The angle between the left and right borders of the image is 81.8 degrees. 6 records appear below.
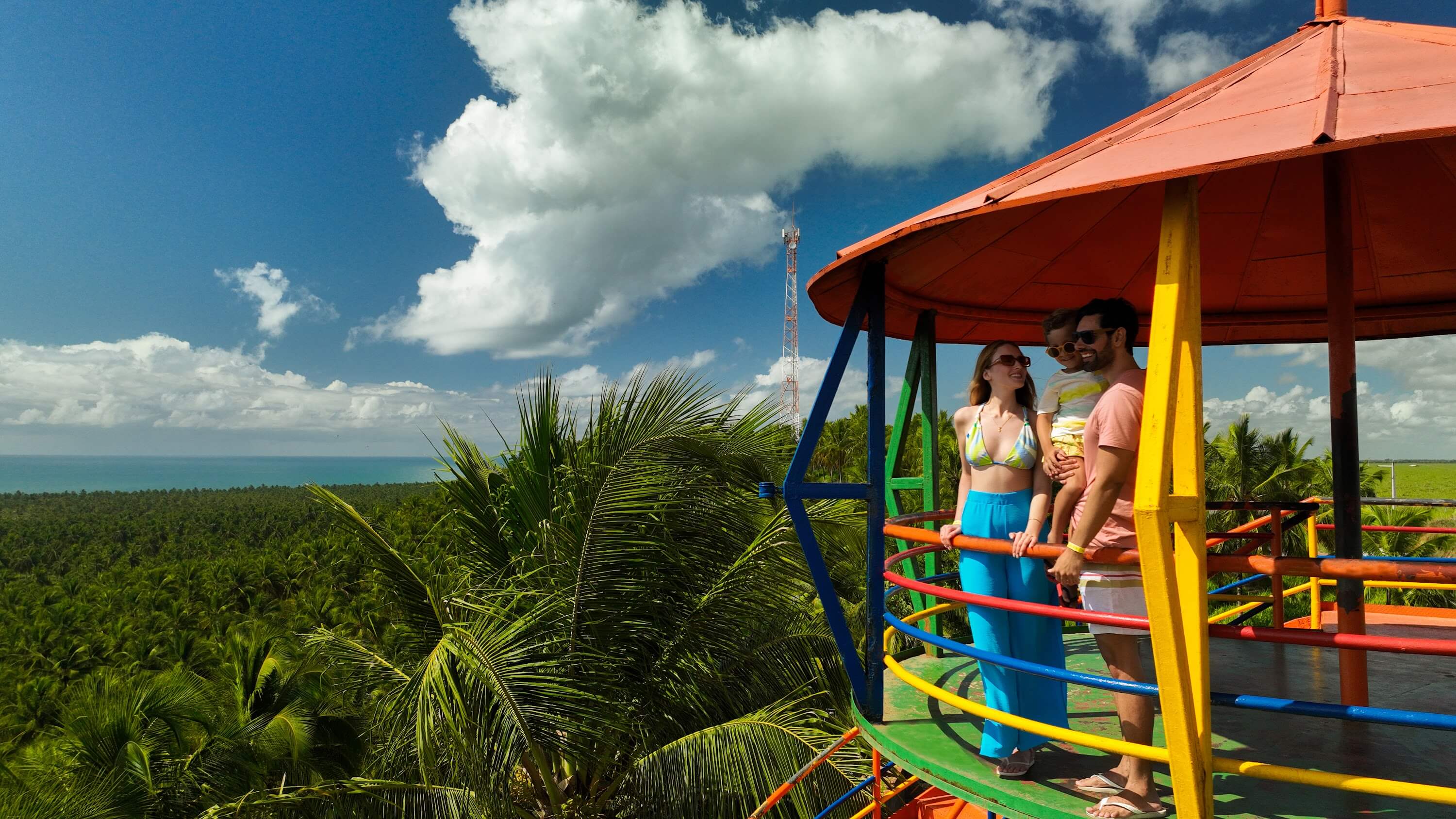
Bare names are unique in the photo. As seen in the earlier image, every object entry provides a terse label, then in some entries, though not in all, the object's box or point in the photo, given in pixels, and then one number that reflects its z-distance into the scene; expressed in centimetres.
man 287
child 321
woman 342
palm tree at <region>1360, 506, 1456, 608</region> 2031
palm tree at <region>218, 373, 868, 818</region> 641
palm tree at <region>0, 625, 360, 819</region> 910
